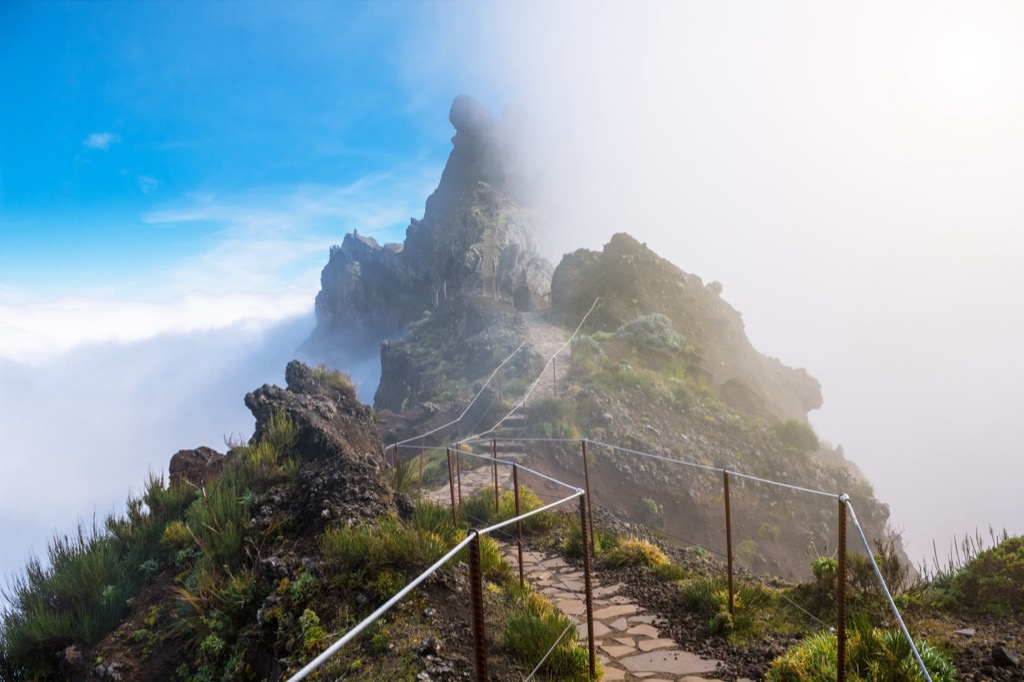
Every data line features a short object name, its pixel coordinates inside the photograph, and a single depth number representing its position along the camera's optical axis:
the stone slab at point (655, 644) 5.71
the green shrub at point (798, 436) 18.83
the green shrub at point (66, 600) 6.57
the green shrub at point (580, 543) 8.65
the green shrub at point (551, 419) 16.30
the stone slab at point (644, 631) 6.04
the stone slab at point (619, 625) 6.21
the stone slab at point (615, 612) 6.50
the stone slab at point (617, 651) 5.53
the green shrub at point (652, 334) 23.45
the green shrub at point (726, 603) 5.94
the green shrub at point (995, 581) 5.55
